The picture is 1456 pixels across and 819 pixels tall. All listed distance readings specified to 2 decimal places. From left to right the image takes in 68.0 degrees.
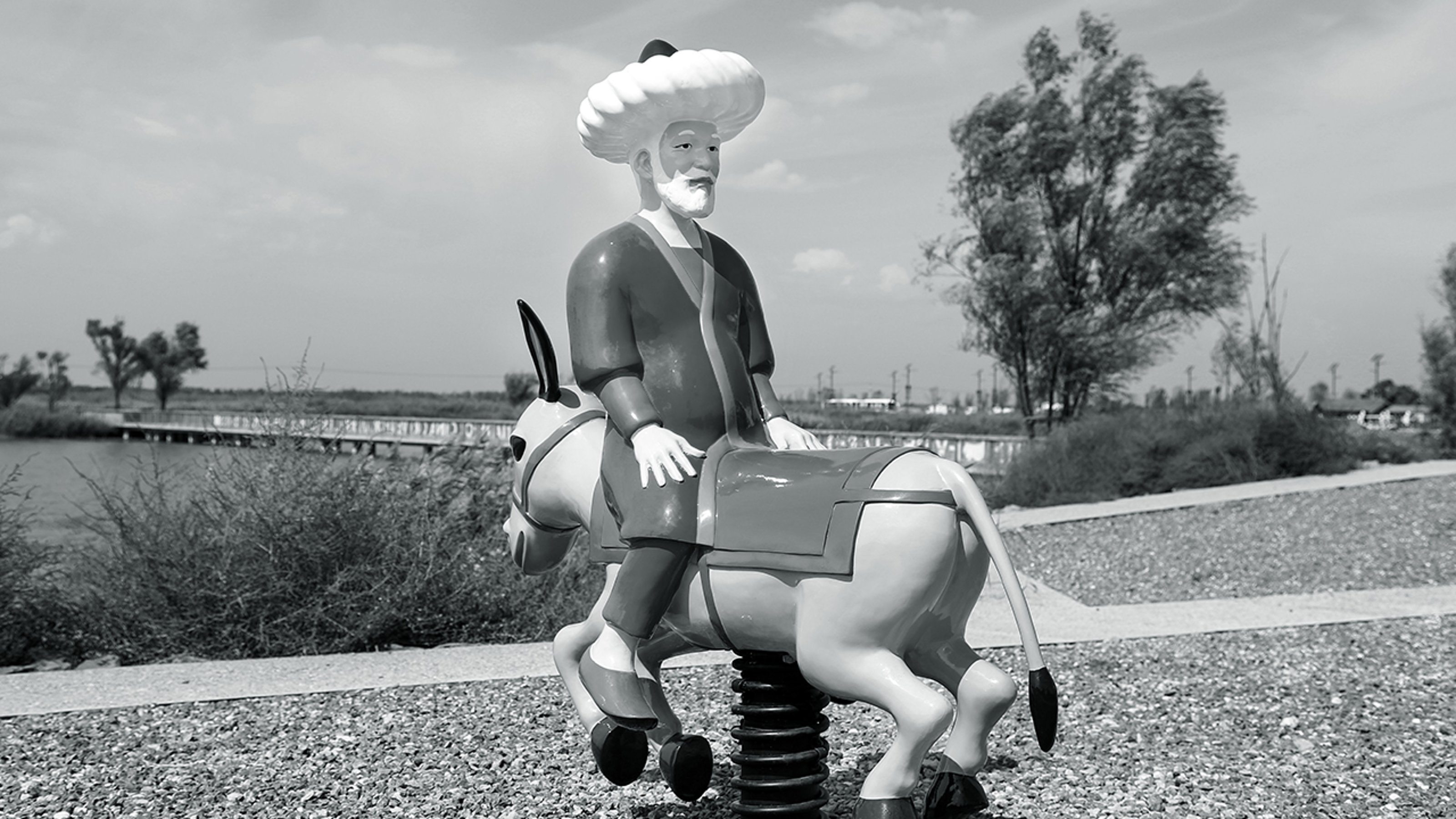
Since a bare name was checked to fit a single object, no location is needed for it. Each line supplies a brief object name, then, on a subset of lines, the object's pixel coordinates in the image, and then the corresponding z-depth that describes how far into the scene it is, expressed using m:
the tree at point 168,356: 61.69
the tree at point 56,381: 53.16
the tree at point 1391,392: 77.31
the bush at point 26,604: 5.69
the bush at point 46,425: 47.47
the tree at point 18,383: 46.81
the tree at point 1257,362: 17.09
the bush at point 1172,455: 13.75
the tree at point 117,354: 61.28
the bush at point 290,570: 5.59
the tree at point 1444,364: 19.09
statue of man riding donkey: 2.28
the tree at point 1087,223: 21.16
